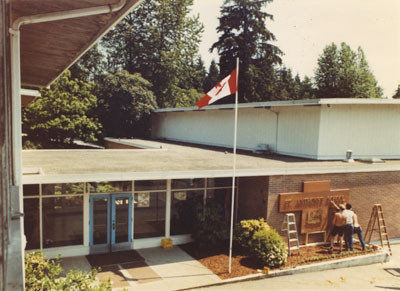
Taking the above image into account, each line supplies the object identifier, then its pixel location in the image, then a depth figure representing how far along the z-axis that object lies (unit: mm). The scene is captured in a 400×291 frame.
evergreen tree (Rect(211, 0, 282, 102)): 41250
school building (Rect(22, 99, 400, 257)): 11812
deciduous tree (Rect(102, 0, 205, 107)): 42750
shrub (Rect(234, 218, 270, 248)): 12148
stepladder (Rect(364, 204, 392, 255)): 13745
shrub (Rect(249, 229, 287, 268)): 11250
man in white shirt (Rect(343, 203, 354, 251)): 12688
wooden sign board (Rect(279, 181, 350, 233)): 12901
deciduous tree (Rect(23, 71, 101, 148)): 28141
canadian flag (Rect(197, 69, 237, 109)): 10758
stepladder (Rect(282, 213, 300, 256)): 12453
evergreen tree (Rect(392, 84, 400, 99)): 61744
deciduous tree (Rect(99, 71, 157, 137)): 31859
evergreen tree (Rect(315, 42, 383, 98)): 45250
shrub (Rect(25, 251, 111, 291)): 5977
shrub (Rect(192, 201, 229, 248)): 12734
